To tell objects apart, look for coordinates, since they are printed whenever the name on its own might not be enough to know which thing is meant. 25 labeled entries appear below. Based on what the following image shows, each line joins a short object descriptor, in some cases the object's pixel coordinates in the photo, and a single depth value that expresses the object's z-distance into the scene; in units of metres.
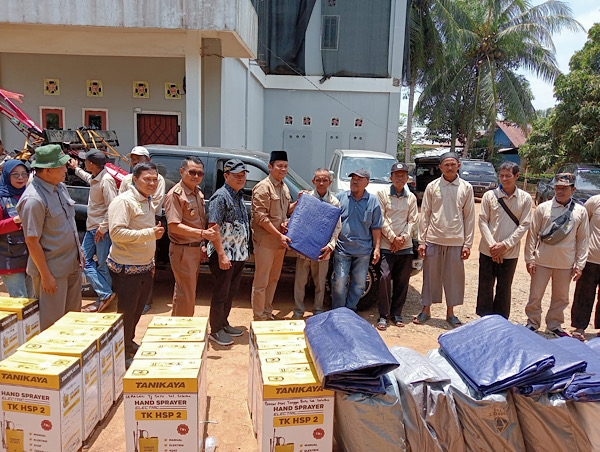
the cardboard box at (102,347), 3.02
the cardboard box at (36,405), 2.49
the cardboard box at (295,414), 2.52
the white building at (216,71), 7.17
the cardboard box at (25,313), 3.36
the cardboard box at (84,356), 2.77
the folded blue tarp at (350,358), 2.50
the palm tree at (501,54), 21.42
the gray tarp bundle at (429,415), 2.64
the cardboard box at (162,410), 2.48
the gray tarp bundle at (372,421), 2.55
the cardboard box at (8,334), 3.14
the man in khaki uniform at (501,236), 4.91
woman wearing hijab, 4.02
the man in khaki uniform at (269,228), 4.55
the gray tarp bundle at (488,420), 2.62
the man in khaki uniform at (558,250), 4.84
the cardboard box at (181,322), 3.33
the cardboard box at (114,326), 3.27
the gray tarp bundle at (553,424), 2.59
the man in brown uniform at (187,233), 3.99
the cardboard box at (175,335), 3.07
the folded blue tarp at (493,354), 2.56
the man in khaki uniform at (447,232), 5.09
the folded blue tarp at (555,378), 2.57
